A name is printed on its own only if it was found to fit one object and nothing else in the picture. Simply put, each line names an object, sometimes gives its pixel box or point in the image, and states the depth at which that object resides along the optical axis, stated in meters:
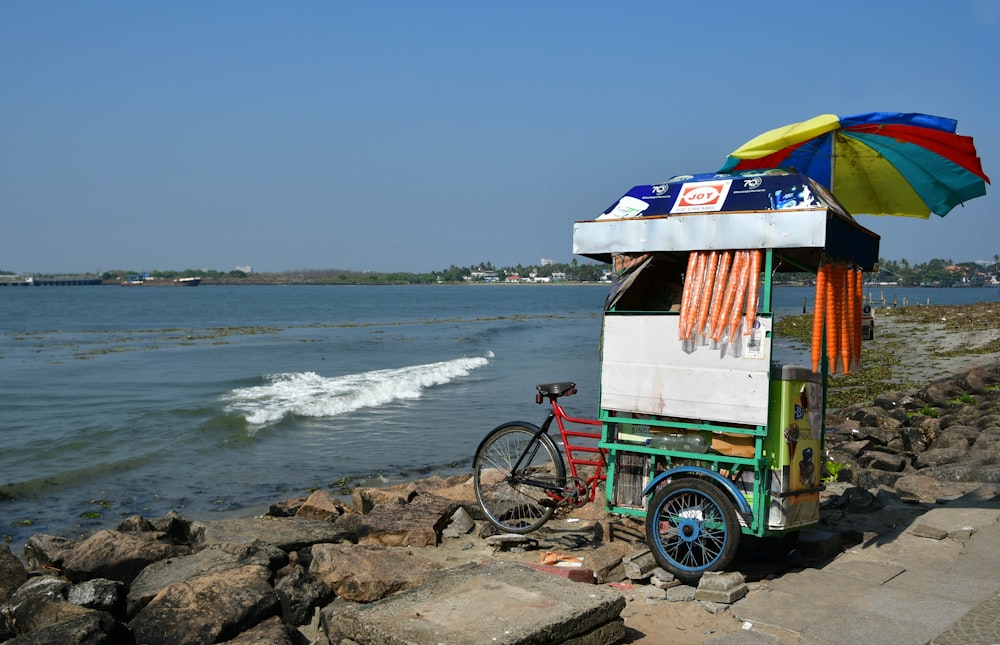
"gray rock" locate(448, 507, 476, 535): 8.29
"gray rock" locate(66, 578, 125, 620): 6.55
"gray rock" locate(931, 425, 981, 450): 13.05
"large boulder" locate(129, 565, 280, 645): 5.72
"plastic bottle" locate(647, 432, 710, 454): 6.51
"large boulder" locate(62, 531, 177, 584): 7.71
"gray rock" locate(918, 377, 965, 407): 18.45
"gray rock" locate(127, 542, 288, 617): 6.71
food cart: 6.24
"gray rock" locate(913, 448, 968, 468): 12.13
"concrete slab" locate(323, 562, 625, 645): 4.57
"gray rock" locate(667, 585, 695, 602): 5.96
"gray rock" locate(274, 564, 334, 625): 6.36
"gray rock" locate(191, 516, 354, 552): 8.22
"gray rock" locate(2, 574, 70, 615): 6.64
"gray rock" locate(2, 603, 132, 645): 5.66
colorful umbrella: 7.46
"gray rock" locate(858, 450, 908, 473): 11.92
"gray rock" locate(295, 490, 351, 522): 9.86
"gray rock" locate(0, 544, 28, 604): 7.16
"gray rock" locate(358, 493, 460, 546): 8.02
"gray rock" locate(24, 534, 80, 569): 8.36
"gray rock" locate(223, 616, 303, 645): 5.44
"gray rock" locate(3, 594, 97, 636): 6.30
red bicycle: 7.54
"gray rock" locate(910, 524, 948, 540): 7.27
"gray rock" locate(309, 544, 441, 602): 6.50
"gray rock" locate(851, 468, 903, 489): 10.55
